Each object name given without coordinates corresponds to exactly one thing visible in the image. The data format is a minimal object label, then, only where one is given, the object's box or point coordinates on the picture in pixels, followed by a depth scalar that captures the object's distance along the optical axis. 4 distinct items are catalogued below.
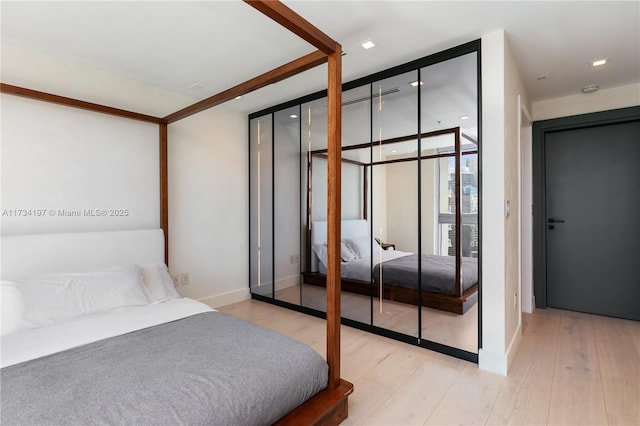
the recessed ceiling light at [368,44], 2.32
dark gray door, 3.27
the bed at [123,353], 1.18
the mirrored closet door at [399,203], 2.45
